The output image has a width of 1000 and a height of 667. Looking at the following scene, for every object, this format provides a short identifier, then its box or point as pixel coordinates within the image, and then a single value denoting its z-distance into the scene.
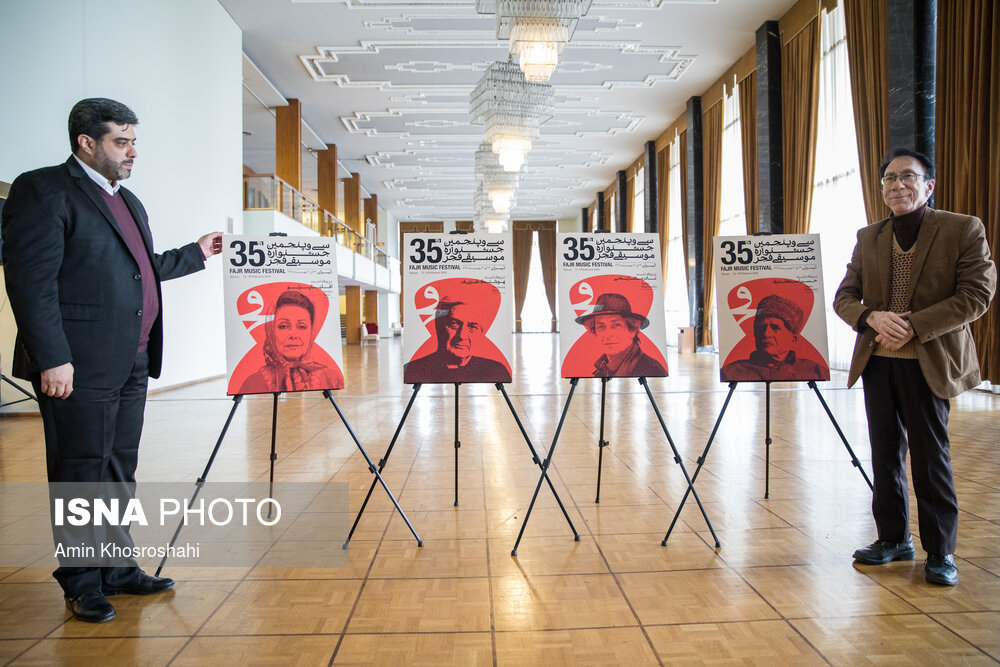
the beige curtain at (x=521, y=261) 29.19
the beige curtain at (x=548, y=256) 29.08
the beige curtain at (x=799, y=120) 10.02
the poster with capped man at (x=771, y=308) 3.34
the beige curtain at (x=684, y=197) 15.53
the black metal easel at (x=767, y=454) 2.98
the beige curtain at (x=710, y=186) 13.88
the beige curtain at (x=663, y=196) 17.42
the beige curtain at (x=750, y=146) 12.00
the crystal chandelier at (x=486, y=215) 17.02
